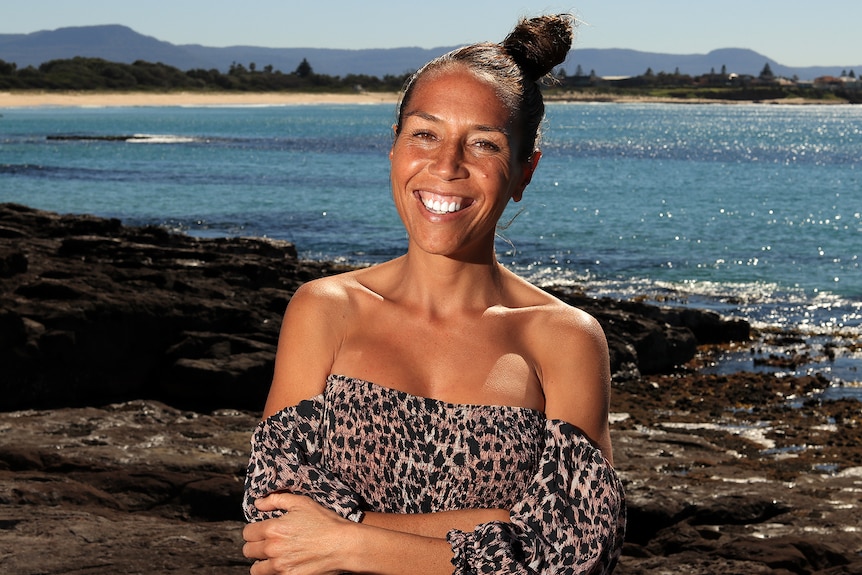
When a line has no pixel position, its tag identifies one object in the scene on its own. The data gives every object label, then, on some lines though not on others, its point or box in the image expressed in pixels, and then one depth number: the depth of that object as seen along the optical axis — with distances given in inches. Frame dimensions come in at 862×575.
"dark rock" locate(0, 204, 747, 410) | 355.3
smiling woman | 105.7
